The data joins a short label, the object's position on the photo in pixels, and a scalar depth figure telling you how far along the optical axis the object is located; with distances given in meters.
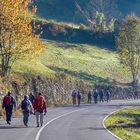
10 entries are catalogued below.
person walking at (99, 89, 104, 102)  57.98
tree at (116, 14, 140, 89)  74.19
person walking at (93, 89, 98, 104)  54.86
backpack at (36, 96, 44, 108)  28.12
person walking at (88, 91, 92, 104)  55.05
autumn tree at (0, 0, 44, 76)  41.47
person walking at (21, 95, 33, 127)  28.30
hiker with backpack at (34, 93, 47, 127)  28.14
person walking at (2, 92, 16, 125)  29.36
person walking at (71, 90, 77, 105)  51.78
